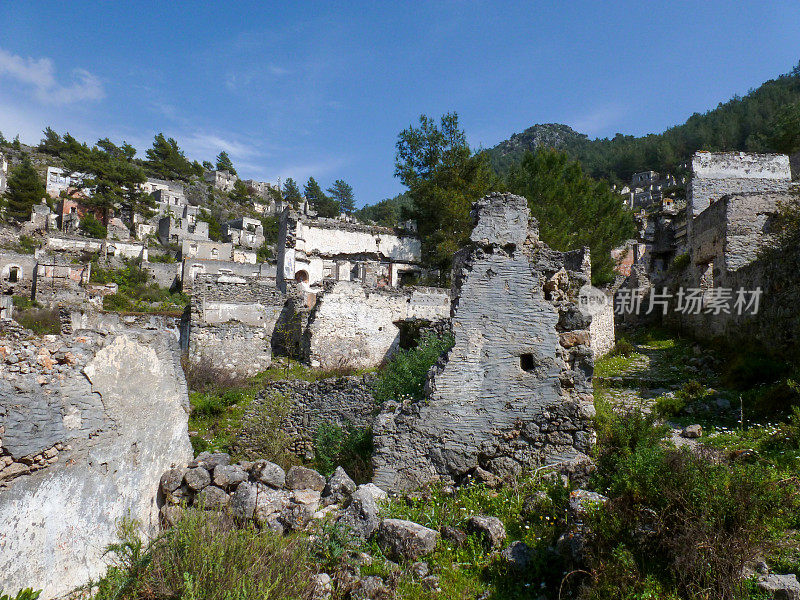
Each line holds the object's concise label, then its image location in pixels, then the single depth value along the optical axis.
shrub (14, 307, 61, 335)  19.94
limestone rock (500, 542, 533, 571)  4.68
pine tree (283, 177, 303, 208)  83.12
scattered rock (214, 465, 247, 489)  6.19
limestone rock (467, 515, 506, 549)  5.08
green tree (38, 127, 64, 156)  65.31
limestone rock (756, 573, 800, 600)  3.33
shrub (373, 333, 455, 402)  8.48
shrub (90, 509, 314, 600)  3.78
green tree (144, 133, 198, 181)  69.56
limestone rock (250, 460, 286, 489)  6.40
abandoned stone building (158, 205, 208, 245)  48.94
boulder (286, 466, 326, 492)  6.57
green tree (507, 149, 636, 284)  18.77
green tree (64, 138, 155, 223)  48.88
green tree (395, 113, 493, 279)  22.52
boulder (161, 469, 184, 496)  5.90
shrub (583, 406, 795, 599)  3.61
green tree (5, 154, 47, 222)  45.53
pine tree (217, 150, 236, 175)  86.19
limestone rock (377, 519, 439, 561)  4.95
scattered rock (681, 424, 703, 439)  7.18
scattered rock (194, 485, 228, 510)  5.76
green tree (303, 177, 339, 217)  73.69
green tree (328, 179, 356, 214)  79.44
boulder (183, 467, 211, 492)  6.00
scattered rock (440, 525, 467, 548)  5.12
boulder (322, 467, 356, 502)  6.11
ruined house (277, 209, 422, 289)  25.16
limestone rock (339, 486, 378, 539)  5.22
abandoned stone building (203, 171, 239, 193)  77.78
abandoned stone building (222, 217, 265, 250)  53.22
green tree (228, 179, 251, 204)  75.31
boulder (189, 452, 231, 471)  6.39
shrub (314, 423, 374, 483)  7.28
